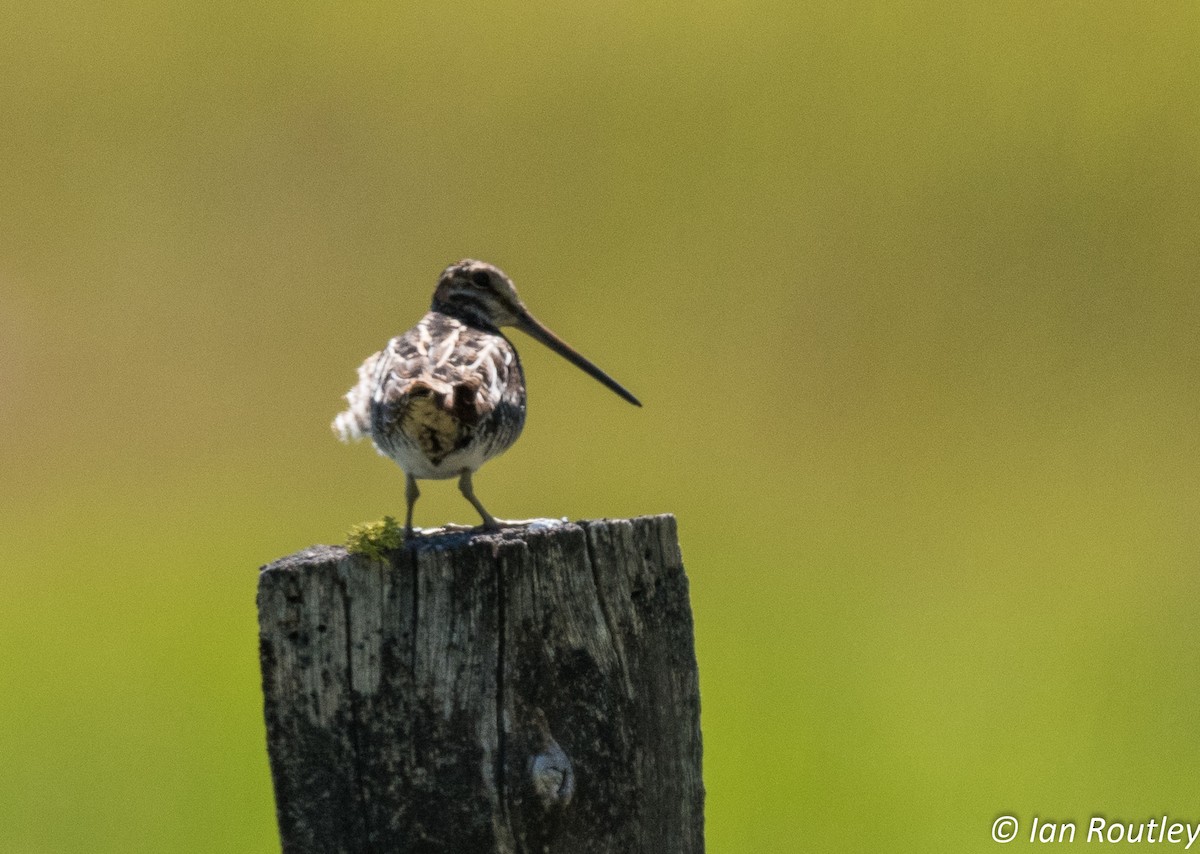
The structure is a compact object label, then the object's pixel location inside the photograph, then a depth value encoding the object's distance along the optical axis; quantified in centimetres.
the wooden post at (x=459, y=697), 1043
